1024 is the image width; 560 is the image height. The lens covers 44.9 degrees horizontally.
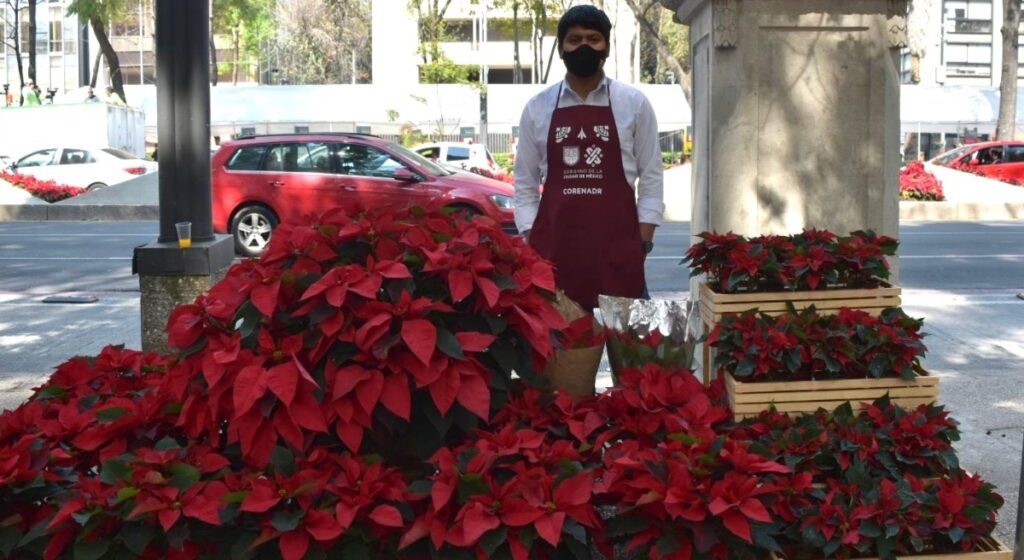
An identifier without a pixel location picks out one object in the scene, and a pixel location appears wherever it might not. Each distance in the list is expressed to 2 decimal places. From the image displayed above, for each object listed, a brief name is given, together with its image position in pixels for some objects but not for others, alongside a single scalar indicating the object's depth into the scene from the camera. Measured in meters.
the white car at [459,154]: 31.08
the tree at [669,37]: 28.34
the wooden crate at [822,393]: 3.88
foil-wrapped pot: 4.04
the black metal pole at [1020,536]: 3.27
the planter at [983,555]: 3.04
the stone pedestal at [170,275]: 6.20
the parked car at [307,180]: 17.05
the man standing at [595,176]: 4.84
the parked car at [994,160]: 32.22
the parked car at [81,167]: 32.50
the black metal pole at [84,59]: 77.06
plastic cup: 6.28
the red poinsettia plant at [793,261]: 4.23
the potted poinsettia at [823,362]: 3.85
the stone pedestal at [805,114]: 5.43
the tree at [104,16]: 46.53
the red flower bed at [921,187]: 24.52
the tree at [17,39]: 53.95
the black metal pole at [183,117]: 6.44
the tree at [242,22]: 55.43
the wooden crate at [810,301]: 4.22
